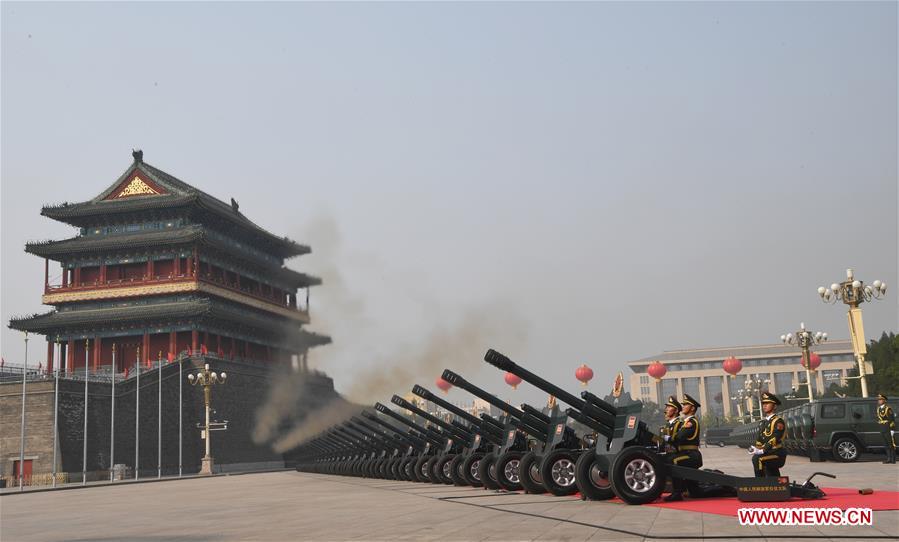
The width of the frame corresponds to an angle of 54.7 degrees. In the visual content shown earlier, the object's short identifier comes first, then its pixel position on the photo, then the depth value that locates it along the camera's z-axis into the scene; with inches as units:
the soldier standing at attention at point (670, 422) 476.4
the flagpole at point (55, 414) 1622.4
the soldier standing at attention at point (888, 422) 747.4
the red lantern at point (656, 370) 1784.0
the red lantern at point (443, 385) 1652.3
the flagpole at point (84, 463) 1557.0
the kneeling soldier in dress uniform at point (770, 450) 425.7
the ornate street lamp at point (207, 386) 1841.8
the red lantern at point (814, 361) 1694.1
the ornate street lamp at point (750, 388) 2348.7
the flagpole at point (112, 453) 1644.9
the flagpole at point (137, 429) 1700.3
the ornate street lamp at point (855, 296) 1115.7
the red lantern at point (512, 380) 1505.7
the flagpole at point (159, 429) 1748.9
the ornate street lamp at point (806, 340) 1450.5
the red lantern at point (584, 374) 1477.6
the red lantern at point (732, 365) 1878.7
